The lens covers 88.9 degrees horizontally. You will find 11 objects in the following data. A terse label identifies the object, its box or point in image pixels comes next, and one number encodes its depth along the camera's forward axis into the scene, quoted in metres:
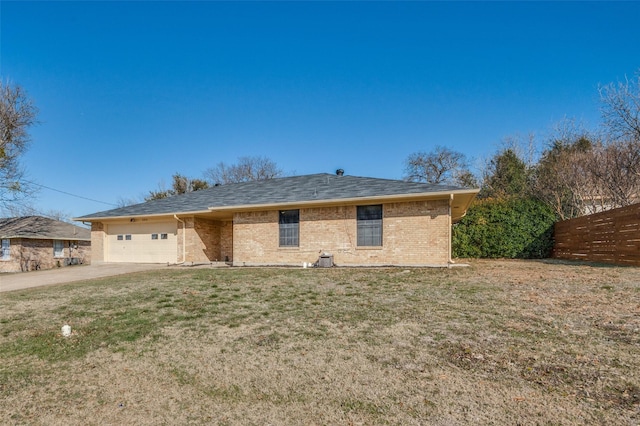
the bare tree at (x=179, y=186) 33.75
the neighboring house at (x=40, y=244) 21.80
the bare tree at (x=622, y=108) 15.94
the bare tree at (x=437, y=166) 32.41
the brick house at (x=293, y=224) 11.98
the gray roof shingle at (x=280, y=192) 12.64
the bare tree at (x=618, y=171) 16.69
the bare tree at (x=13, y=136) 20.85
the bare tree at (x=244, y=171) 40.19
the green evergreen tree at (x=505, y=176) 24.25
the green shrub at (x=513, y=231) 16.14
